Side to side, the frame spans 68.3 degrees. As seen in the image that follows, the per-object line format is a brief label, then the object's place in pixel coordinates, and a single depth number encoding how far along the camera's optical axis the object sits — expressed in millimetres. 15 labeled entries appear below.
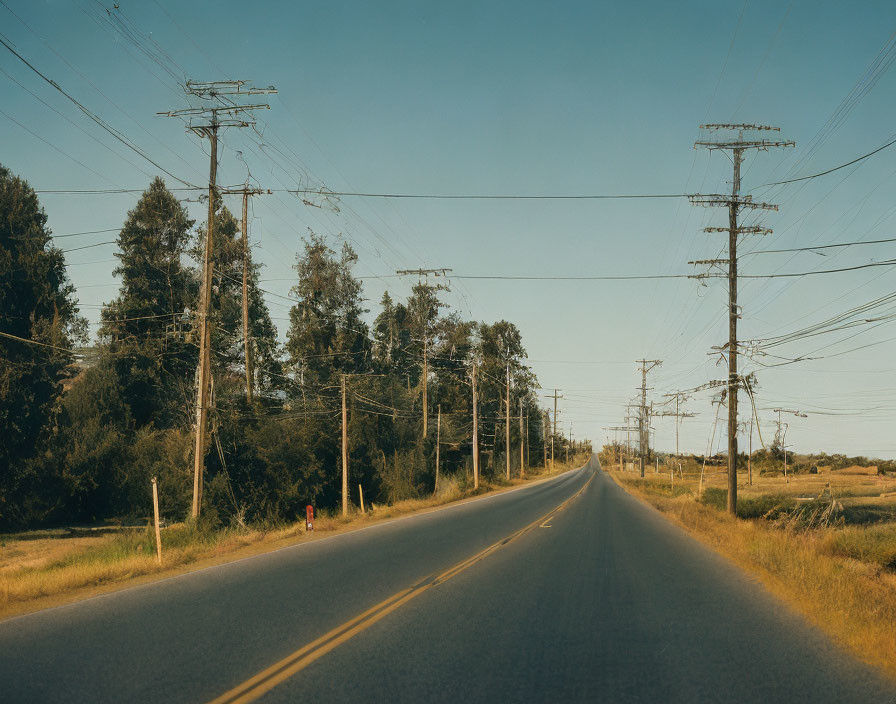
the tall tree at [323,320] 49781
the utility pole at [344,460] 31047
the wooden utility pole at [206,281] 20167
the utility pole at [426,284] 45281
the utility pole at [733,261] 27062
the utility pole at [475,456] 49406
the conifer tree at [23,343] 27891
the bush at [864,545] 16922
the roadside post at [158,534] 14805
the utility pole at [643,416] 87125
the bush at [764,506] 27250
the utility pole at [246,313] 37538
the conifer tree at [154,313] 40125
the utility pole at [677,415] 83812
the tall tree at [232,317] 45750
